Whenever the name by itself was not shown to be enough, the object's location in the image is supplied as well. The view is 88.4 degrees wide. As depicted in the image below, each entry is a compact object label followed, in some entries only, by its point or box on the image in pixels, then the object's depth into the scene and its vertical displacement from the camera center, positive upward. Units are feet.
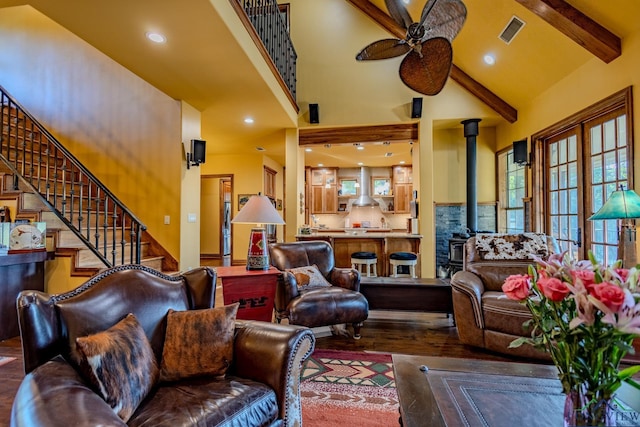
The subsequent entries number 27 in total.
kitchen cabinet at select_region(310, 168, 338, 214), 31.86 +2.64
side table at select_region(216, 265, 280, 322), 9.27 -2.11
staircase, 11.89 +0.00
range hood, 31.81 +3.45
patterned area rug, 6.28 -3.84
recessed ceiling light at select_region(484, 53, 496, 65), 15.23 +7.44
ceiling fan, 7.98 +4.71
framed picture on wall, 24.82 +1.49
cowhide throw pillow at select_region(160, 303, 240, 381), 5.07 -2.02
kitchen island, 18.04 -1.52
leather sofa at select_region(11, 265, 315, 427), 3.47 -1.91
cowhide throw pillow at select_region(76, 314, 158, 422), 4.02 -1.92
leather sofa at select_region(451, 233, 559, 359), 9.01 -2.23
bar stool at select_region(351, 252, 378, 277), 16.92 -2.10
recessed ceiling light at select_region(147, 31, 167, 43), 9.88 +5.52
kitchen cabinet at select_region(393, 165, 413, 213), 30.91 +2.87
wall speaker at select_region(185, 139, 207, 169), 15.06 +2.98
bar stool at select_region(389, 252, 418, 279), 16.34 -2.04
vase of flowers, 2.87 -1.04
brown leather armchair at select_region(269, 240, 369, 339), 9.93 -2.51
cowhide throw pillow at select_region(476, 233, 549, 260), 11.17 -0.99
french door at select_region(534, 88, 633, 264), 10.85 +1.75
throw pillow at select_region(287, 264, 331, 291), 11.14 -2.06
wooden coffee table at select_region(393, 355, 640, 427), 3.88 -2.40
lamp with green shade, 8.41 +0.08
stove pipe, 18.61 +2.36
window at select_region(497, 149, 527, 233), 17.89 +1.34
